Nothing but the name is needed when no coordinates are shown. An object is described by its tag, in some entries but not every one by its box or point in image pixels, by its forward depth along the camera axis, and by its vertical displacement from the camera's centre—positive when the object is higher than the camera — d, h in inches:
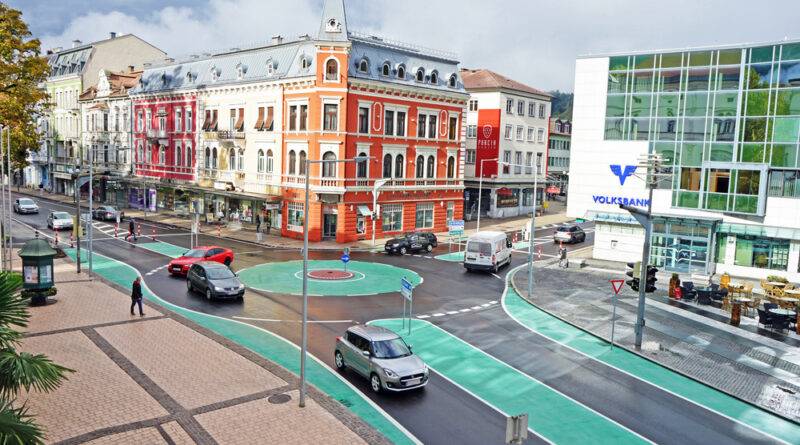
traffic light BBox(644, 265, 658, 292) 857.5 -150.5
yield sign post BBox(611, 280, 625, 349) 876.0 -163.6
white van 1395.2 -194.0
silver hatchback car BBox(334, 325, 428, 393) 640.4 -224.3
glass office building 1261.1 +100.1
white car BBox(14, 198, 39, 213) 2300.7 -203.5
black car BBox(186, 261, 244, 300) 1041.5 -221.8
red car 1243.9 -216.3
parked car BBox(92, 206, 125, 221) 2135.8 -204.3
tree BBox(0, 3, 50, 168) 1117.7 +165.0
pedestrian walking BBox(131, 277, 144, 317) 870.5 -206.8
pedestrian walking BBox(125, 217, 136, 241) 1695.1 -205.7
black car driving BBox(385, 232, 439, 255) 1633.9 -209.4
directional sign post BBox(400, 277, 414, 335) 852.0 -179.3
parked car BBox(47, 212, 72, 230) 1887.3 -212.2
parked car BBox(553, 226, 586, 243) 1966.0 -199.5
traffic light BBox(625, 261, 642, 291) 880.9 -150.3
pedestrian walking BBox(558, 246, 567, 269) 1521.8 -218.9
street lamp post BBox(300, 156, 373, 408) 588.3 -194.9
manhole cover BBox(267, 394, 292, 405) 601.0 -249.9
